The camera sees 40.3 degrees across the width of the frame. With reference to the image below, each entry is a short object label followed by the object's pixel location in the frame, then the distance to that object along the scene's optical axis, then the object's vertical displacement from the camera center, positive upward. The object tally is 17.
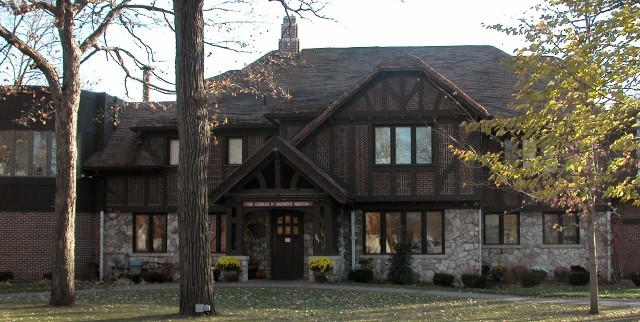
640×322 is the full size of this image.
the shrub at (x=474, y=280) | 26.52 -1.50
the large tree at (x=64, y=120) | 19.12 +2.53
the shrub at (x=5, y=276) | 29.29 -1.38
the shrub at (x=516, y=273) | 28.06 -1.36
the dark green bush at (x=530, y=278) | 27.11 -1.49
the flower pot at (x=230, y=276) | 27.20 -1.34
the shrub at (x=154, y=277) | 28.88 -1.44
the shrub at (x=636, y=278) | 27.55 -1.54
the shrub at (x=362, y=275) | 27.42 -1.36
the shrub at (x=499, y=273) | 27.78 -1.36
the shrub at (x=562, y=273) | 28.58 -1.41
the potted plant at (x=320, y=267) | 26.53 -1.06
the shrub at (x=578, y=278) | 27.33 -1.51
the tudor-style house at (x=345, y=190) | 27.47 +1.38
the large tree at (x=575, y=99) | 10.92 +1.75
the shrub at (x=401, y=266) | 27.45 -1.09
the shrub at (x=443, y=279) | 27.09 -1.49
